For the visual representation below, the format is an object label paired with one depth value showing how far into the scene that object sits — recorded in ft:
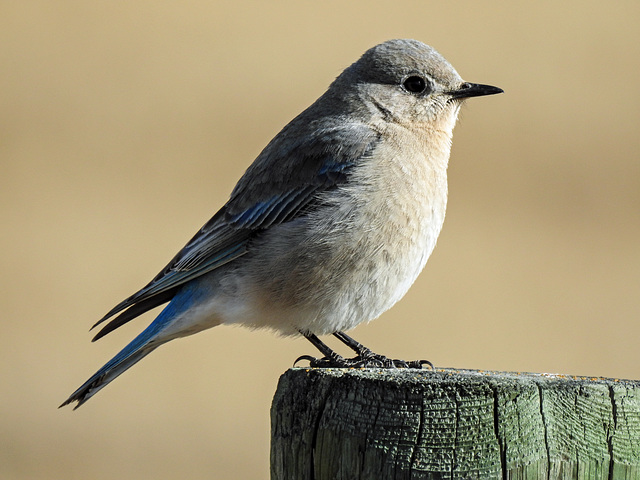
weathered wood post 22.53
